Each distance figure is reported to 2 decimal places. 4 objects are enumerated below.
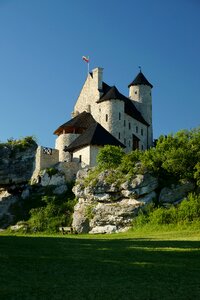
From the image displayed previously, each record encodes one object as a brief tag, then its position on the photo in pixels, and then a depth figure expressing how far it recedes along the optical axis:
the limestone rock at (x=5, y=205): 47.44
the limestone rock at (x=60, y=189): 50.38
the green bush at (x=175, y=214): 35.28
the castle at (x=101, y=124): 53.78
